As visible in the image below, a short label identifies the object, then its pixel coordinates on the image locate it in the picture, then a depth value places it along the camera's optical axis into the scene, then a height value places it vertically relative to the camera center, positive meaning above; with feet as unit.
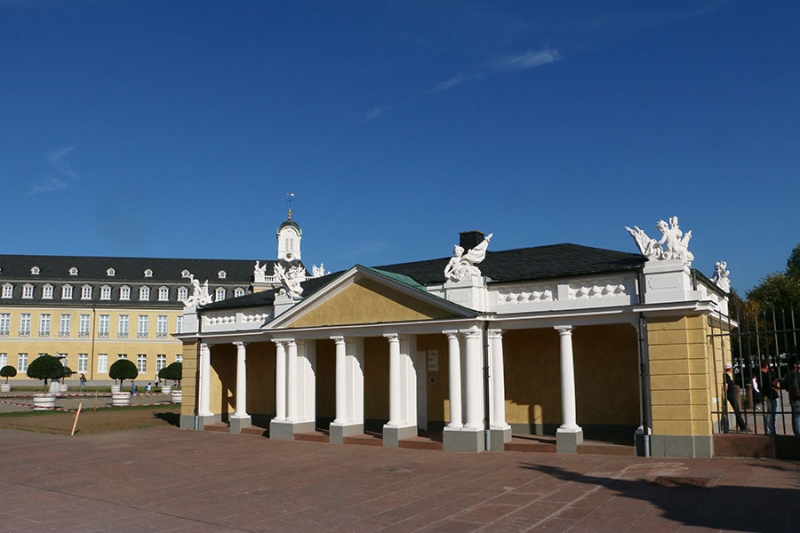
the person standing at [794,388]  48.24 -2.74
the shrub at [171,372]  190.71 -3.88
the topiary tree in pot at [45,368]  171.94 -1.90
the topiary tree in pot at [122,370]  184.87 -2.90
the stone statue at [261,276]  231.71 +27.11
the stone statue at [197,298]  87.66 +7.53
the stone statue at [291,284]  76.13 +7.87
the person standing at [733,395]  53.01 -3.58
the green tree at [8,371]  202.69 -2.91
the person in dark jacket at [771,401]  45.90 -3.50
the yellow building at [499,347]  52.54 +0.54
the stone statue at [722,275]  68.49 +7.32
